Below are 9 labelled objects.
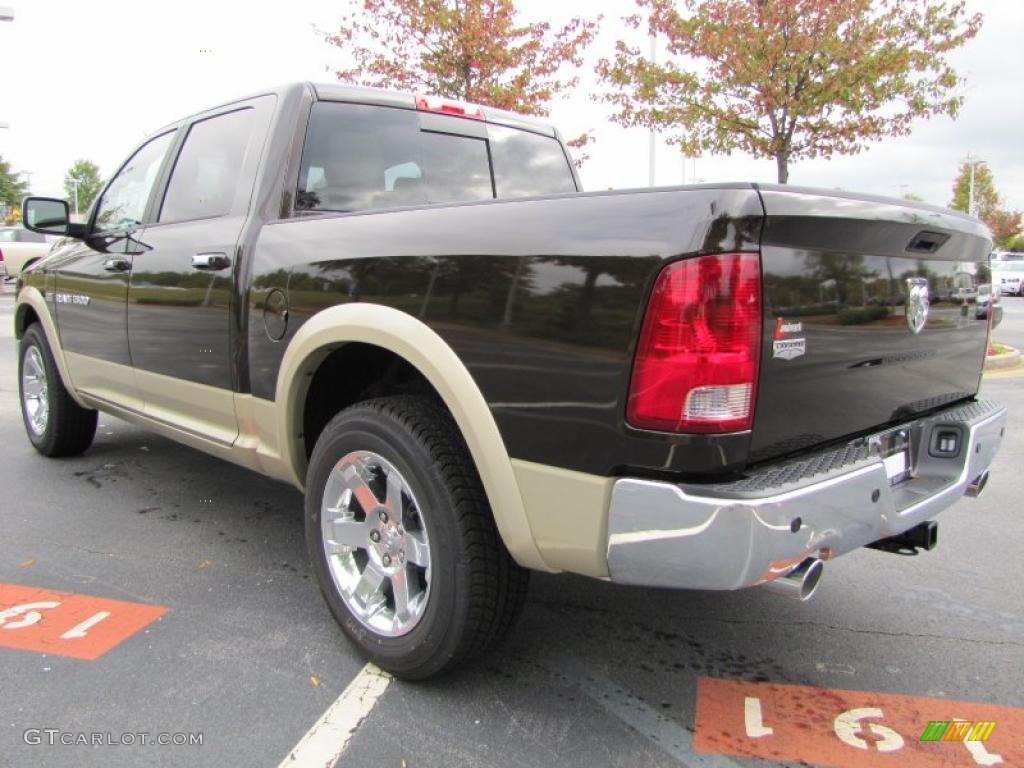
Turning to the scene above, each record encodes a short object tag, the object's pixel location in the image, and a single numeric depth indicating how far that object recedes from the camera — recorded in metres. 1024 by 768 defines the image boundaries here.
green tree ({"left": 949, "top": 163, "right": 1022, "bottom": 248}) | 58.28
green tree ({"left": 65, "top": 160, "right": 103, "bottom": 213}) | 88.25
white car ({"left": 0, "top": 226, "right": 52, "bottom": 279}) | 23.00
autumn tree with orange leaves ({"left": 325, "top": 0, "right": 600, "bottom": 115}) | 11.47
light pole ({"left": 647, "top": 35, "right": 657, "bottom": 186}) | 12.14
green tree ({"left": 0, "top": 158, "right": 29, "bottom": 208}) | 60.72
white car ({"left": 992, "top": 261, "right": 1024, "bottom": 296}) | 29.20
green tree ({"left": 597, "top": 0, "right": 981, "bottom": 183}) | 9.16
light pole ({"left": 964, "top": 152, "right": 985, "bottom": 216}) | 52.13
